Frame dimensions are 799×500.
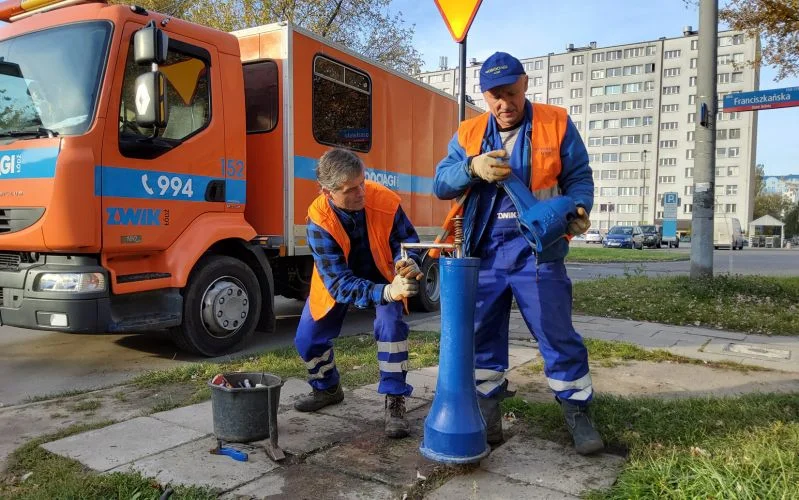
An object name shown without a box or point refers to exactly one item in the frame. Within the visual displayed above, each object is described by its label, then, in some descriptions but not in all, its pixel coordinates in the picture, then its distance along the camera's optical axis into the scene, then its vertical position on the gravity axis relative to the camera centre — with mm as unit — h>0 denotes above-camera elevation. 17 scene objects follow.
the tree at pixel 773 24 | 8773 +3094
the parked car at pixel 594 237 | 50250 -1117
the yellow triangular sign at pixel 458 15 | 3193 +1131
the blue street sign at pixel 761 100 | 10062 +2163
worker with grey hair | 3090 -268
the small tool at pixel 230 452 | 2852 -1120
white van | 42638 -945
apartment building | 76688 +13923
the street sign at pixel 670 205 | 16875 +560
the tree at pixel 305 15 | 14828 +5445
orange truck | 4602 +499
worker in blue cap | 2834 -37
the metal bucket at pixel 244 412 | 2859 -923
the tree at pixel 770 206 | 82938 +2660
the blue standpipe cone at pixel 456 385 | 2529 -711
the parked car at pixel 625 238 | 37000 -868
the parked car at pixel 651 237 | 39300 -846
